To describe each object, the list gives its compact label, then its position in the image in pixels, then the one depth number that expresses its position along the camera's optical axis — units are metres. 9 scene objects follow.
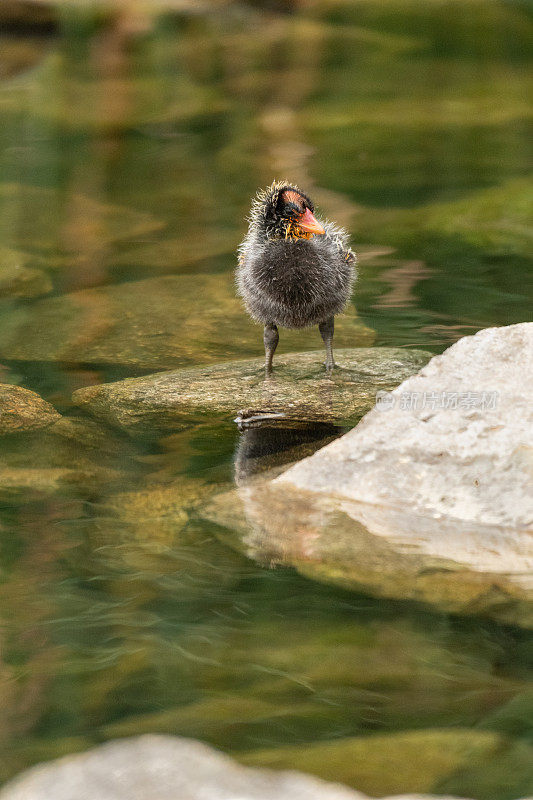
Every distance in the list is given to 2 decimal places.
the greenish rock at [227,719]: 6.38
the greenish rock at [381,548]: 7.94
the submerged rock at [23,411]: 12.01
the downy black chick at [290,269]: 12.82
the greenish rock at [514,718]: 6.35
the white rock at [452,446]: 9.02
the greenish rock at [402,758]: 5.89
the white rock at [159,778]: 5.71
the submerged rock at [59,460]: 10.27
